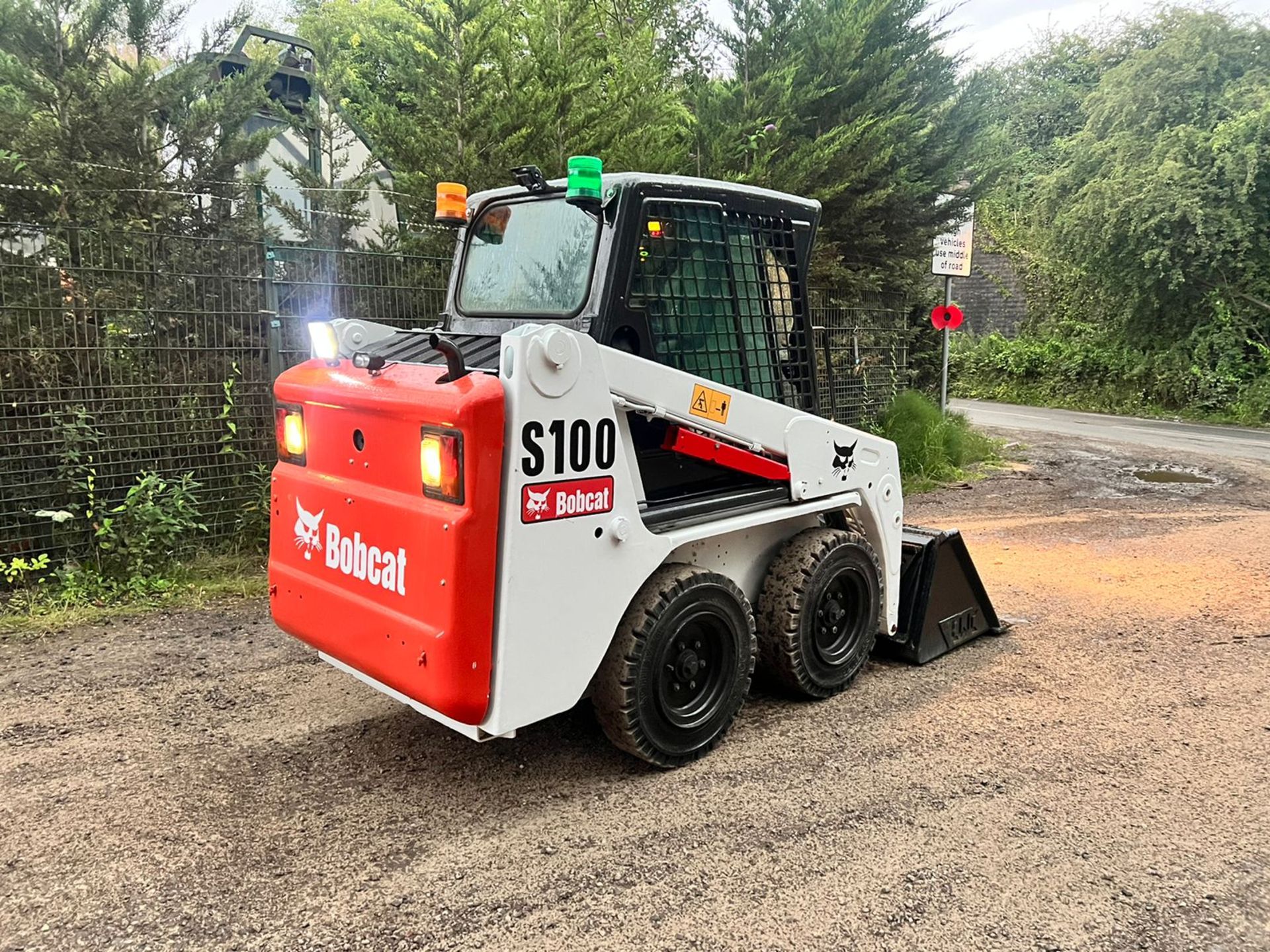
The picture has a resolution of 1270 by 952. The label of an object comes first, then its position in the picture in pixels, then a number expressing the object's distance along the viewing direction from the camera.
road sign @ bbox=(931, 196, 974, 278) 11.78
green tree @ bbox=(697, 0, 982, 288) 9.72
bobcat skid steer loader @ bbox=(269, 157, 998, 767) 2.97
